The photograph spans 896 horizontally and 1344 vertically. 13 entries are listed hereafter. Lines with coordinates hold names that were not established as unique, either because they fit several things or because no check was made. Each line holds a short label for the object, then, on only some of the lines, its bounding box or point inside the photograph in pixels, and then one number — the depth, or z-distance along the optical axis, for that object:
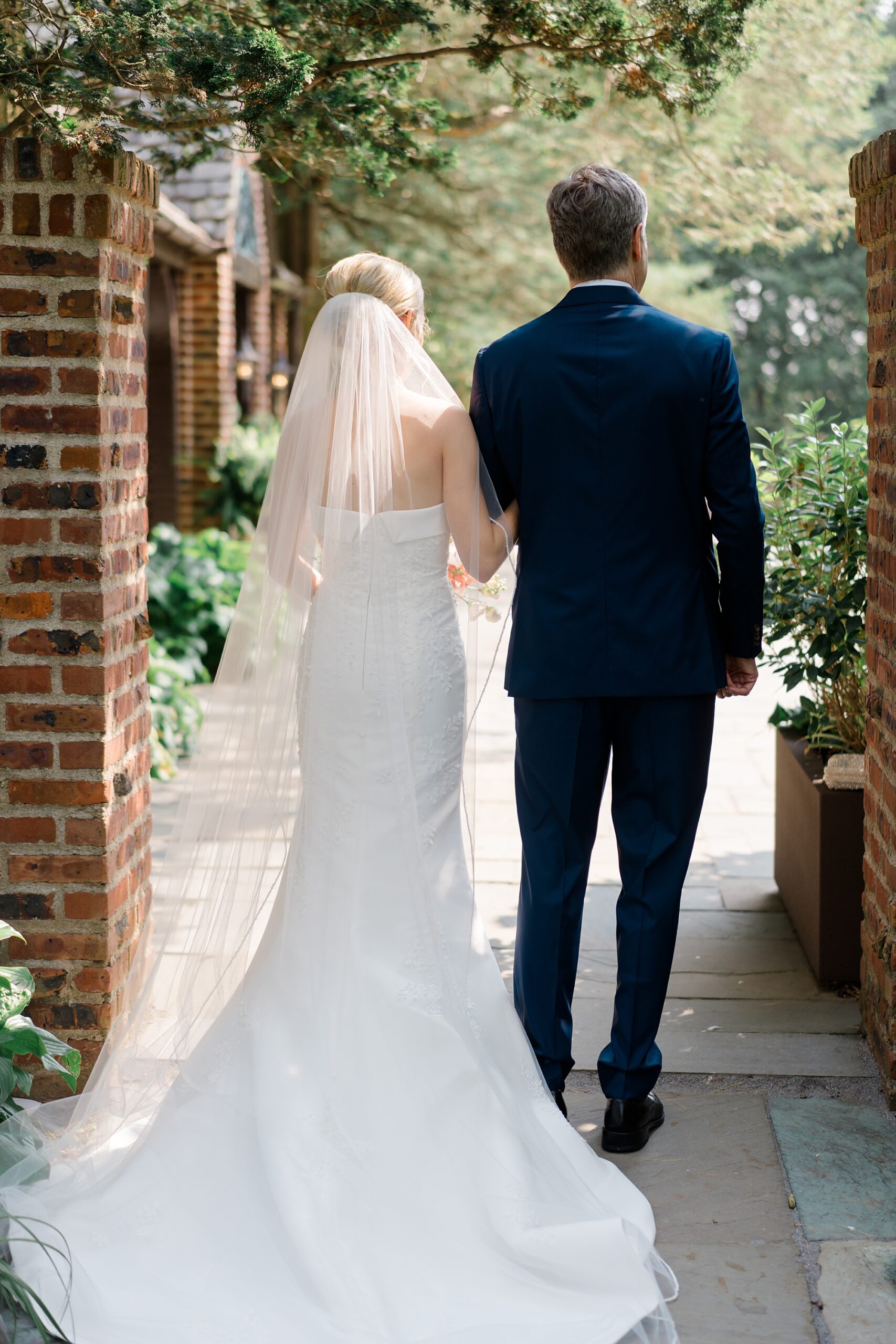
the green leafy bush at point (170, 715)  6.62
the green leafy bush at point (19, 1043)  2.73
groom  2.90
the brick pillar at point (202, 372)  11.21
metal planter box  4.00
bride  2.42
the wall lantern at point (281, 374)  13.74
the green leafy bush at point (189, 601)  8.45
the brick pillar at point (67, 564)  3.05
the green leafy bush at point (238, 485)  11.19
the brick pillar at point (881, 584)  3.27
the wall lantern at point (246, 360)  12.28
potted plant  4.01
